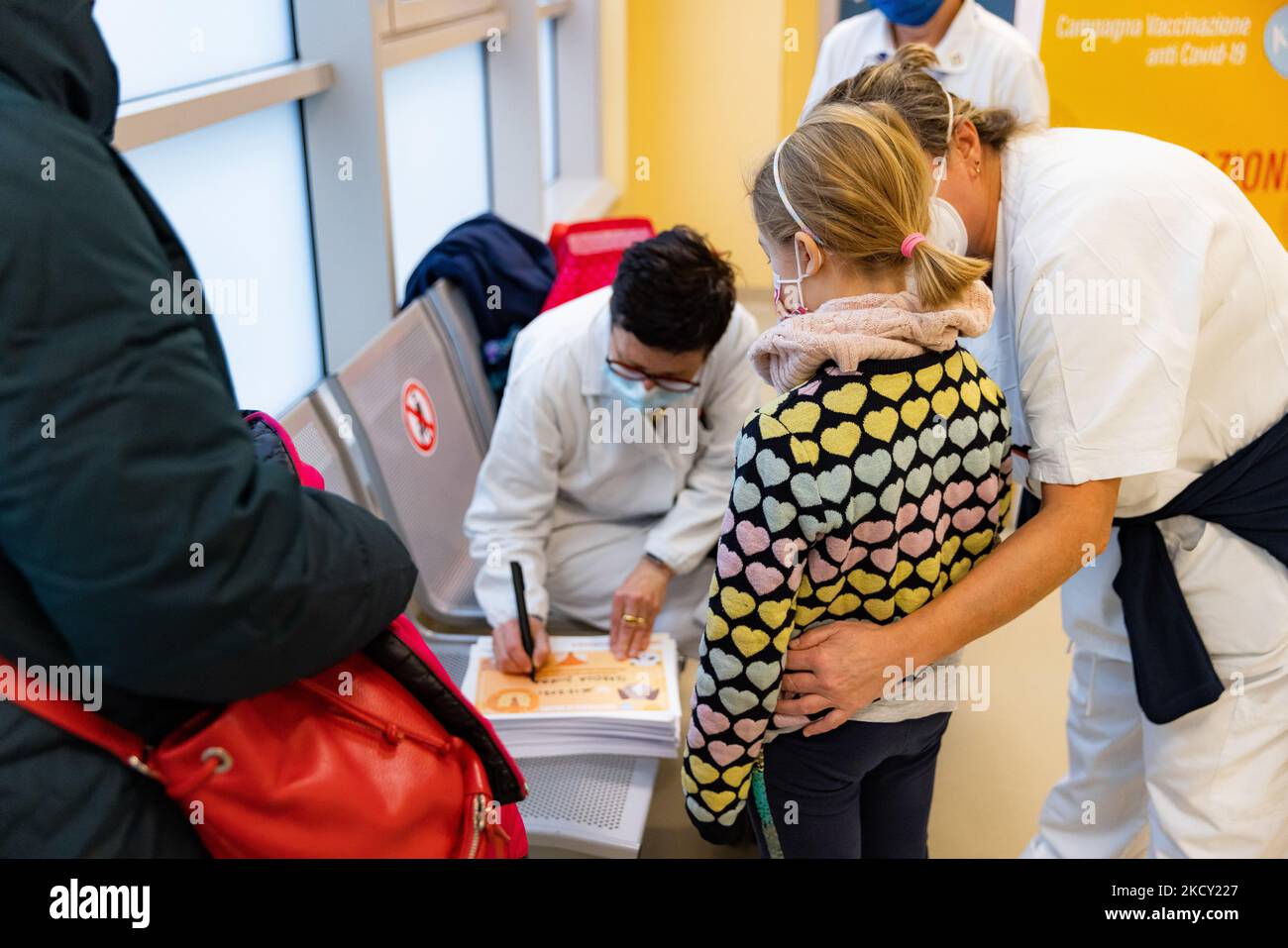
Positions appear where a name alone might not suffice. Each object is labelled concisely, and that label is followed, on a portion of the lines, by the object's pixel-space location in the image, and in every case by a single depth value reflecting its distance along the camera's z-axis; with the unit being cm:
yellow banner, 367
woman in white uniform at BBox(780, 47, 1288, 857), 131
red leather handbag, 91
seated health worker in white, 203
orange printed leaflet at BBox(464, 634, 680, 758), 181
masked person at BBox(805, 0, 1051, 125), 297
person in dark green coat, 76
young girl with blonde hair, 118
